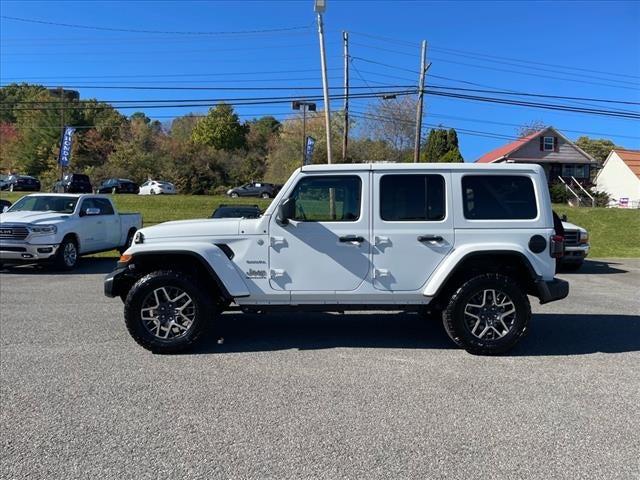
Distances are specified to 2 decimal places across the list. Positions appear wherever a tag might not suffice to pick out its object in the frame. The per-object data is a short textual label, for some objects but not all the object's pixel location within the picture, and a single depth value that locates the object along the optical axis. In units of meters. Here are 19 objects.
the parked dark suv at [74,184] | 38.24
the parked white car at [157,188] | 45.03
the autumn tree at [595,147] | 85.62
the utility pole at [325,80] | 22.54
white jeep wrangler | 5.50
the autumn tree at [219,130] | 72.69
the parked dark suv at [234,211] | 12.86
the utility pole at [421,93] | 26.59
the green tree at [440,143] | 43.34
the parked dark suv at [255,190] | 44.78
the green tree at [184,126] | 81.11
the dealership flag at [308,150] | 30.16
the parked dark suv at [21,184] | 45.14
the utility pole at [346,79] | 30.33
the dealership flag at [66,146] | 35.03
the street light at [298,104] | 27.50
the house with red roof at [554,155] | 48.91
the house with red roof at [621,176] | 49.69
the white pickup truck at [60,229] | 11.82
